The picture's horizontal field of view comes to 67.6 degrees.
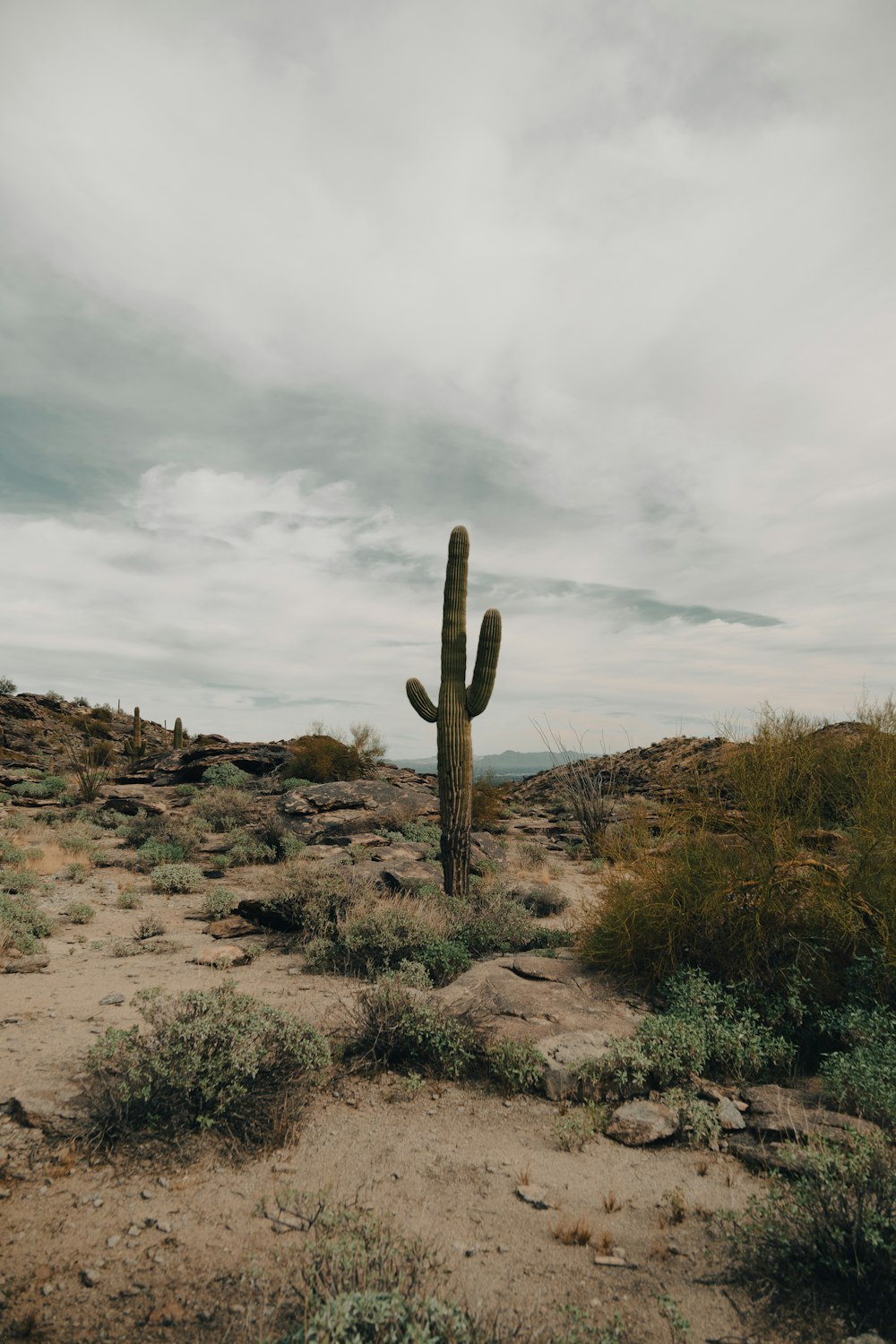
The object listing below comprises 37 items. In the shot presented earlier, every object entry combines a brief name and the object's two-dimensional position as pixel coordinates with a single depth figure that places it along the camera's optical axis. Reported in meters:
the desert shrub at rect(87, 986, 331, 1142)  4.20
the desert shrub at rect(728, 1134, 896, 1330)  2.89
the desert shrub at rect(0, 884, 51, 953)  7.91
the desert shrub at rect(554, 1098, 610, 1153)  4.35
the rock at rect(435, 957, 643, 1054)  5.71
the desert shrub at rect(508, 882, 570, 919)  10.55
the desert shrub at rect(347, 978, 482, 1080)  5.30
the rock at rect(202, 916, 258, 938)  9.11
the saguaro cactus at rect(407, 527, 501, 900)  10.53
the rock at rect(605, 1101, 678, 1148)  4.38
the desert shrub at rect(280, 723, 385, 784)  23.30
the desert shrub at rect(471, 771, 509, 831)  20.78
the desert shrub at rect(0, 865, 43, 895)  10.60
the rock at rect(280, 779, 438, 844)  16.08
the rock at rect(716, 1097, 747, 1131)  4.50
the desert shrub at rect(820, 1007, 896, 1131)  4.36
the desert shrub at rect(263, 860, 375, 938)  8.69
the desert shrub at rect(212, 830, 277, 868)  13.73
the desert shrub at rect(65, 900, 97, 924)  9.48
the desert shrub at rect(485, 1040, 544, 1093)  5.02
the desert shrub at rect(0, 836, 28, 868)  12.38
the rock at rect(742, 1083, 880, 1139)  4.20
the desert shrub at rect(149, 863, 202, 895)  11.45
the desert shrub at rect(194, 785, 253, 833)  16.86
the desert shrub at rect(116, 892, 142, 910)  10.38
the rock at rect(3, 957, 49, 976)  7.26
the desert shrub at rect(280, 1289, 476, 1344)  2.36
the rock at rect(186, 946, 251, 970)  7.75
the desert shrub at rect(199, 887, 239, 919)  9.95
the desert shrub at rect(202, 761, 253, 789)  21.94
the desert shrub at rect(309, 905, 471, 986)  7.44
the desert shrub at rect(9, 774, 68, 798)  19.86
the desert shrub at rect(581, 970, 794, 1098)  4.94
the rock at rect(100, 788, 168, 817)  17.88
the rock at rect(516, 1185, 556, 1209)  3.71
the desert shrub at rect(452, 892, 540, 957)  8.34
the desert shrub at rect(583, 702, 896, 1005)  5.89
